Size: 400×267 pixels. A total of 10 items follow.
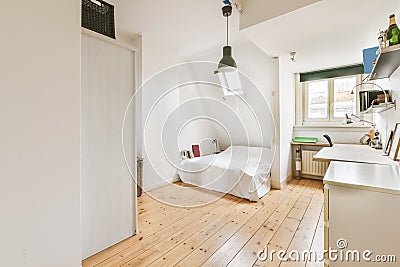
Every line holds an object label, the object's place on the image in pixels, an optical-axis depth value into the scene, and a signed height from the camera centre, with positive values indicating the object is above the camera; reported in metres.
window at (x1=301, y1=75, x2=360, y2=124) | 3.70 +0.63
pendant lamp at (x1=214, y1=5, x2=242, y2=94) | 2.24 +0.91
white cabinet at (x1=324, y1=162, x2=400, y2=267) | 1.03 -0.46
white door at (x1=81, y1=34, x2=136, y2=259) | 1.56 -0.11
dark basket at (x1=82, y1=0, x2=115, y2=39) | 1.56 +0.96
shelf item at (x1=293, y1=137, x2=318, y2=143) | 3.79 -0.16
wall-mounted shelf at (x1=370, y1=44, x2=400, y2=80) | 1.32 +0.55
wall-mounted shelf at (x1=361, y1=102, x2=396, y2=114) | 1.93 +0.26
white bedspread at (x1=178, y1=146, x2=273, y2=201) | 2.91 -0.65
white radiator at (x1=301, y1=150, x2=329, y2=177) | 3.73 -0.65
